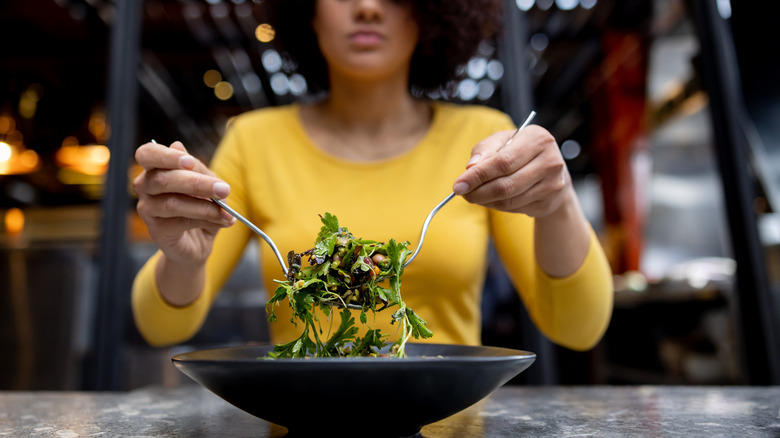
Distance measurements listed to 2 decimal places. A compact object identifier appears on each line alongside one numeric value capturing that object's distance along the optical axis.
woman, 1.04
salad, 0.71
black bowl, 0.52
